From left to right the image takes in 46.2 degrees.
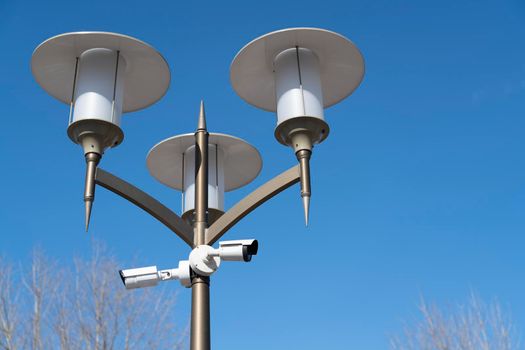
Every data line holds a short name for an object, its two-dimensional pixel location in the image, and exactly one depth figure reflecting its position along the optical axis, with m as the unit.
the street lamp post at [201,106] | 3.39
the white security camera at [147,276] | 3.35
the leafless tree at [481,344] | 11.42
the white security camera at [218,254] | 3.23
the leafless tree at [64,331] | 10.48
